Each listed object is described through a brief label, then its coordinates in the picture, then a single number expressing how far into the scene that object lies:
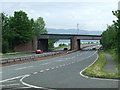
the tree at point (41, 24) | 119.96
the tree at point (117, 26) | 28.33
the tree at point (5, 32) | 73.10
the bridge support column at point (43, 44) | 103.19
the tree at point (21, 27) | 81.81
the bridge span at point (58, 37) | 97.94
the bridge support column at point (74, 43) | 101.33
